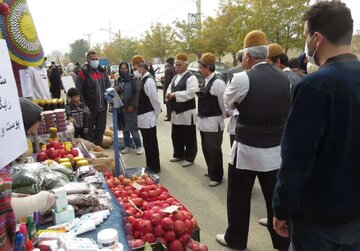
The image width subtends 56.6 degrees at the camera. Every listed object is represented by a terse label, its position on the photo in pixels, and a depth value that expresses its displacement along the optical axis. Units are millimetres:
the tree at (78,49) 82581
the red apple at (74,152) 3792
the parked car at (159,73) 20945
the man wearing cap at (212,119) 4957
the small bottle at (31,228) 1896
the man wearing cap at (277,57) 4000
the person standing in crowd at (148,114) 5570
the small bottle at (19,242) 1674
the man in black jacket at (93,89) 6441
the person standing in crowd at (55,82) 12188
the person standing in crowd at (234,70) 6165
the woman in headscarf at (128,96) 6504
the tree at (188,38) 27847
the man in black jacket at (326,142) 1644
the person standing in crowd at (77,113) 6004
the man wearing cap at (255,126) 2908
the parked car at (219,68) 15531
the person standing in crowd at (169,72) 8945
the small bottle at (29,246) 1734
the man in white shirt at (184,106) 5605
